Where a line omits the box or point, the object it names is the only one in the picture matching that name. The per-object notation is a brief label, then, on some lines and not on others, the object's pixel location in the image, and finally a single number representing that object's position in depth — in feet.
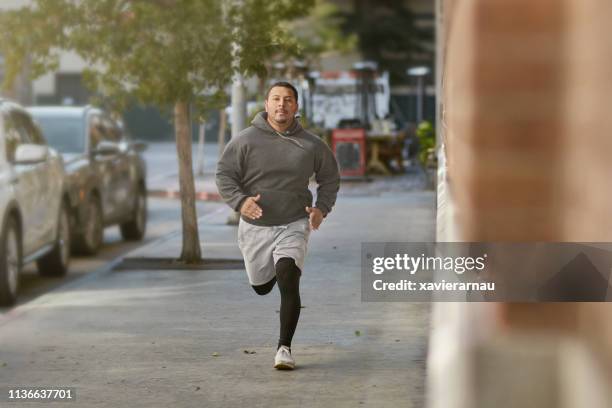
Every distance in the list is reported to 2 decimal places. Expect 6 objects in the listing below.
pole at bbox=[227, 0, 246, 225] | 55.01
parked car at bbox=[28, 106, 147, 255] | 45.57
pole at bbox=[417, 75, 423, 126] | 131.91
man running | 22.81
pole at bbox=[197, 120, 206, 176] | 97.96
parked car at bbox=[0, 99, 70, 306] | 34.17
